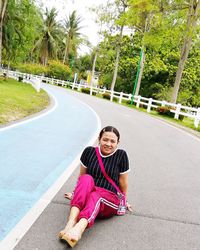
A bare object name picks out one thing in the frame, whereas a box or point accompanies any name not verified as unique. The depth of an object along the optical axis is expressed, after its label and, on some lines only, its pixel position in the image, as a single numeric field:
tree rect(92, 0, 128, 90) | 41.06
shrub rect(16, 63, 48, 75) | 69.81
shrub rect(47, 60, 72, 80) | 70.79
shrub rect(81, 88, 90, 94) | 47.08
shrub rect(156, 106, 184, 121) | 25.38
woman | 4.06
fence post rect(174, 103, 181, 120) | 23.82
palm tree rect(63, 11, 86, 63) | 81.69
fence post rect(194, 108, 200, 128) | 19.47
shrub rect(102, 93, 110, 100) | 40.26
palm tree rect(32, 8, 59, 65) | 72.38
